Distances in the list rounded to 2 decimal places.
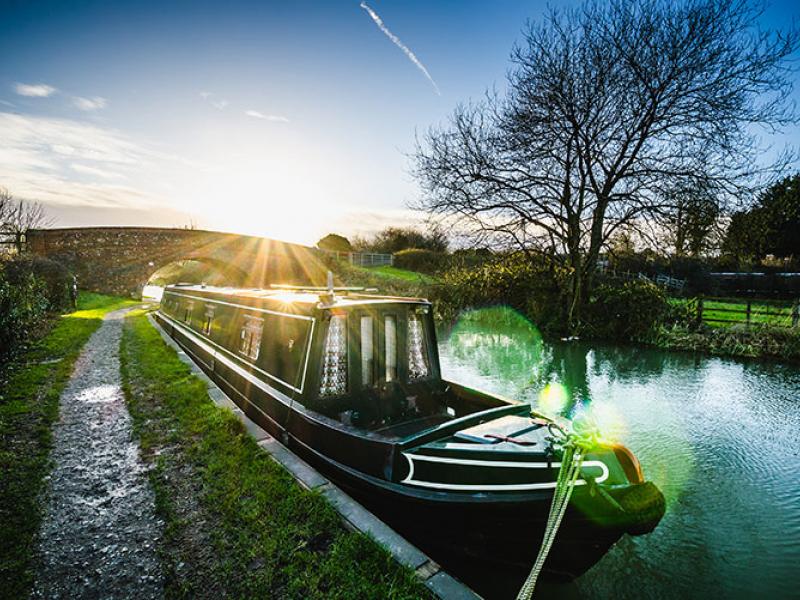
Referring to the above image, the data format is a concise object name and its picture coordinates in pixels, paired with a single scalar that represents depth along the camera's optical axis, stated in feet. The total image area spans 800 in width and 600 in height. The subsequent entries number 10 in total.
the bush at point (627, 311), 41.96
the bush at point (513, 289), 47.98
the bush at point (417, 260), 98.68
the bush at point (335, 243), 143.13
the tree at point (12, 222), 71.26
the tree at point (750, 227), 35.01
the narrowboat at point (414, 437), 8.85
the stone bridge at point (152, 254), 75.15
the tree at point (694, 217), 35.24
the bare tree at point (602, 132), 33.99
